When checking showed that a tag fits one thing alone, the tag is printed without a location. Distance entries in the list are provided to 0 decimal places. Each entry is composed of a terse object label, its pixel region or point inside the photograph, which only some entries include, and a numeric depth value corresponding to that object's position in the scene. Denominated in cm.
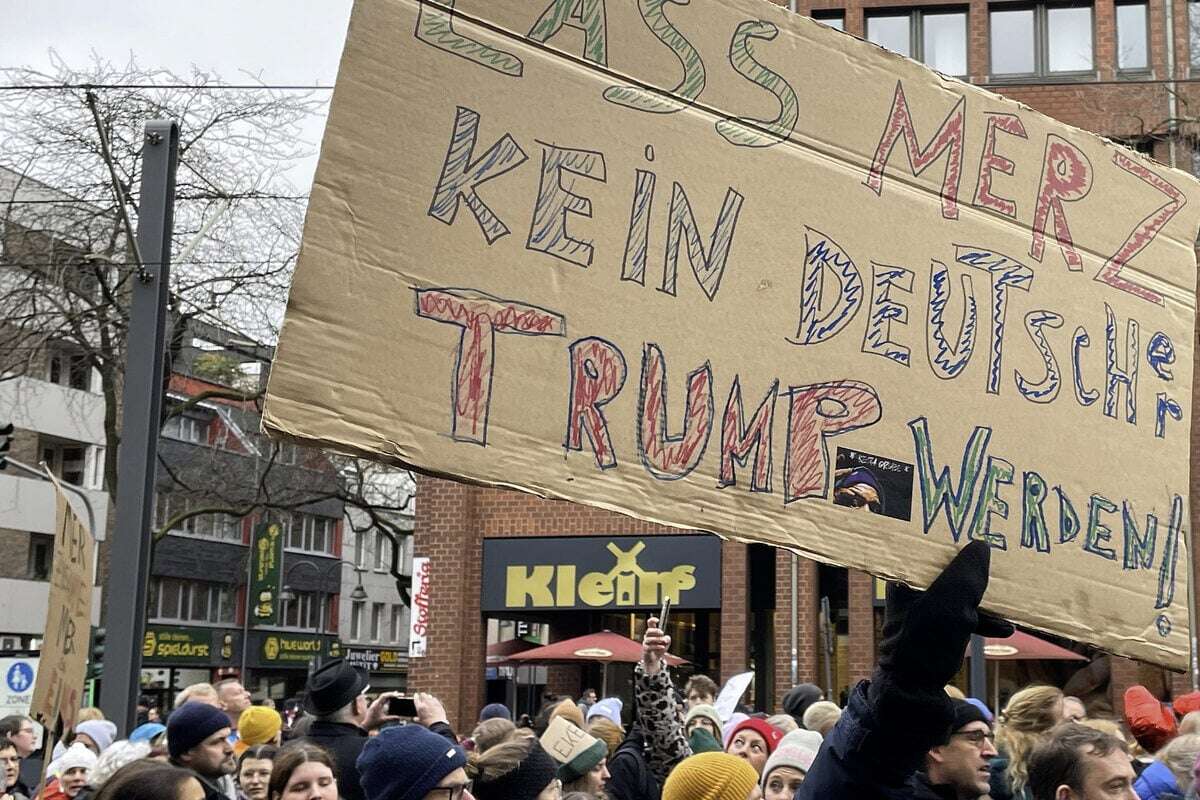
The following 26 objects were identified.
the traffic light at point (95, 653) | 2256
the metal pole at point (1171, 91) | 2352
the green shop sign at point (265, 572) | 5759
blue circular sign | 2248
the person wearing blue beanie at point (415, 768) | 429
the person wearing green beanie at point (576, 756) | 658
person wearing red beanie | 758
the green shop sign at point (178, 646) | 5400
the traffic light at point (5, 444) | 2215
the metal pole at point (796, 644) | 2347
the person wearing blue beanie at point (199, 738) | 626
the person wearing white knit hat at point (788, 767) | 594
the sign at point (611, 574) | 2359
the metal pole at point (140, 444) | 797
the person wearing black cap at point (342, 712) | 724
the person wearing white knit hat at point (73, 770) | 816
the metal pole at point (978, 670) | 1137
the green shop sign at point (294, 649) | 6169
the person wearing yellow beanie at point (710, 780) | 538
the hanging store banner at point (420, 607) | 2475
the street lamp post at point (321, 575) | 6431
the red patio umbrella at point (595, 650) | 2092
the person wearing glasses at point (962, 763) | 477
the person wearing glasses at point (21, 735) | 1027
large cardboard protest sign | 277
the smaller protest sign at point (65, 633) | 520
